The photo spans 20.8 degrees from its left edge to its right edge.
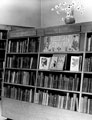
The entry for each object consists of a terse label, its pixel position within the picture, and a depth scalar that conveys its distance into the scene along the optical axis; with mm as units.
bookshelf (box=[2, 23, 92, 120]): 4277
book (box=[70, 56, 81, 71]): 4371
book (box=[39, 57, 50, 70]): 4927
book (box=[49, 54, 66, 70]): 4641
